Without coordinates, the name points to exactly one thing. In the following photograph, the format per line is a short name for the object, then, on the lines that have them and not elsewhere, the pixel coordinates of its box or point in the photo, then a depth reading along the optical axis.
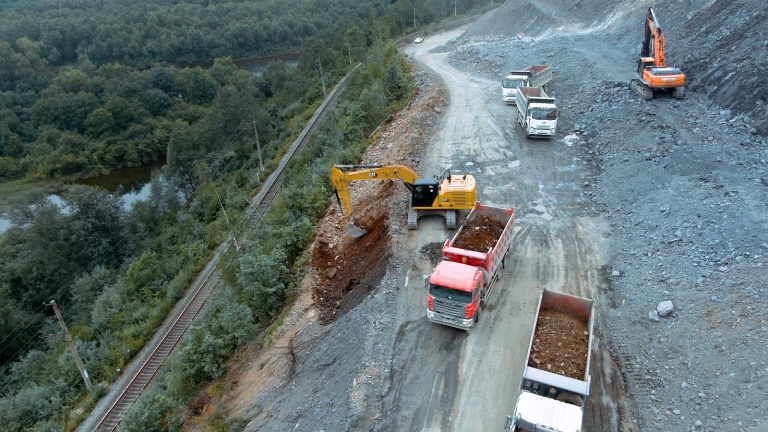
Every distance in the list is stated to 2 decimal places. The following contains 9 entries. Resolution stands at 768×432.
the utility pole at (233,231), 26.14
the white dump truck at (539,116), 24.62
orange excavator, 23.64
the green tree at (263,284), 17.67
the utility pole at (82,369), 20.20
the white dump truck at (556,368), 10.04
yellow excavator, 17.94
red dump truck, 13.34
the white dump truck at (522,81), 30.22
